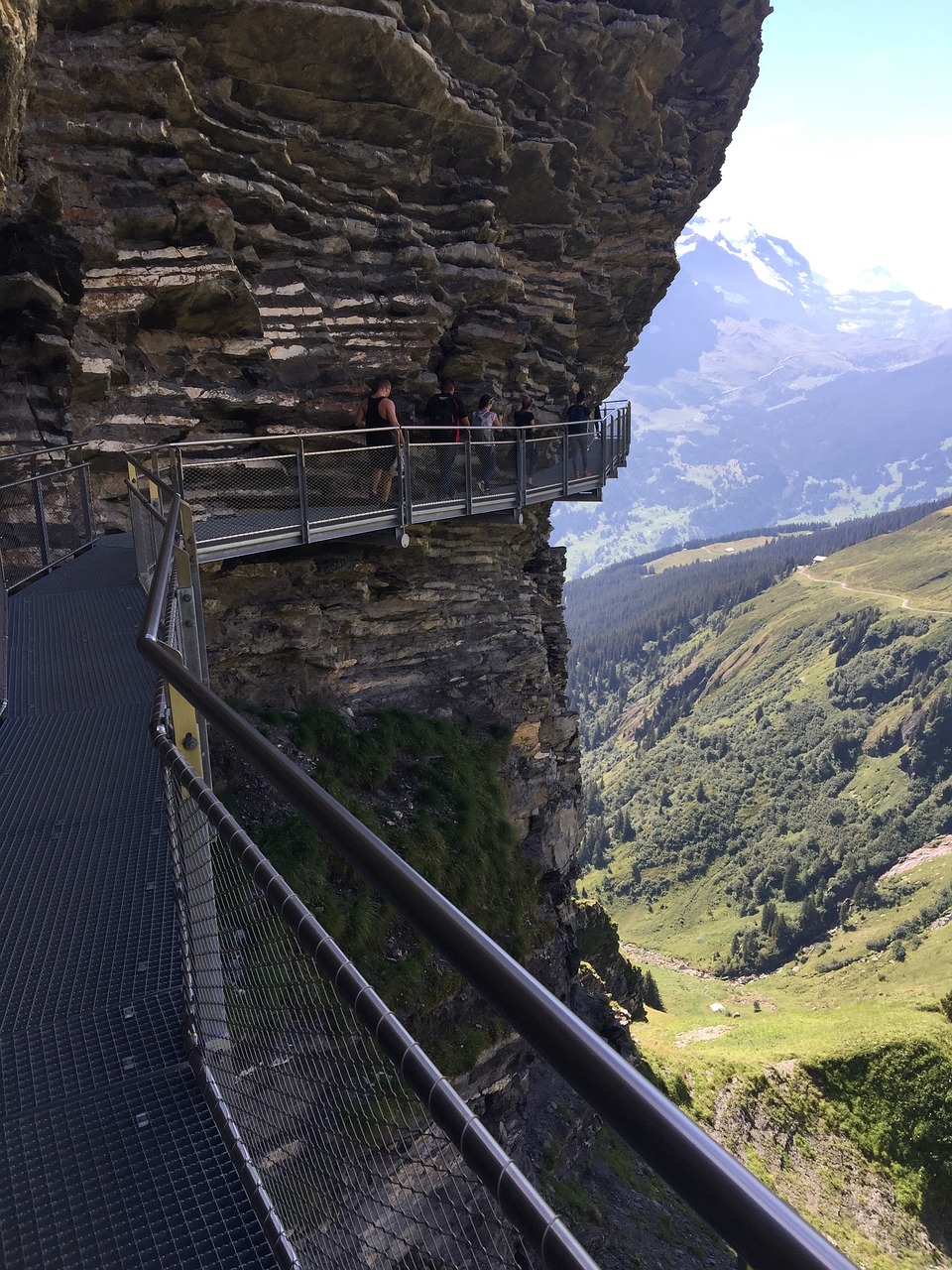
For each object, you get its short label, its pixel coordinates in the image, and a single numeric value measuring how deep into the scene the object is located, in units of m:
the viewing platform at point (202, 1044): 1.42
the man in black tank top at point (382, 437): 12.02
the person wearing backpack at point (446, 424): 13.32
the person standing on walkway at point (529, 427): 15.63
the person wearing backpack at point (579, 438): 17.45
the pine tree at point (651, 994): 44.88
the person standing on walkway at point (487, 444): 14.14
